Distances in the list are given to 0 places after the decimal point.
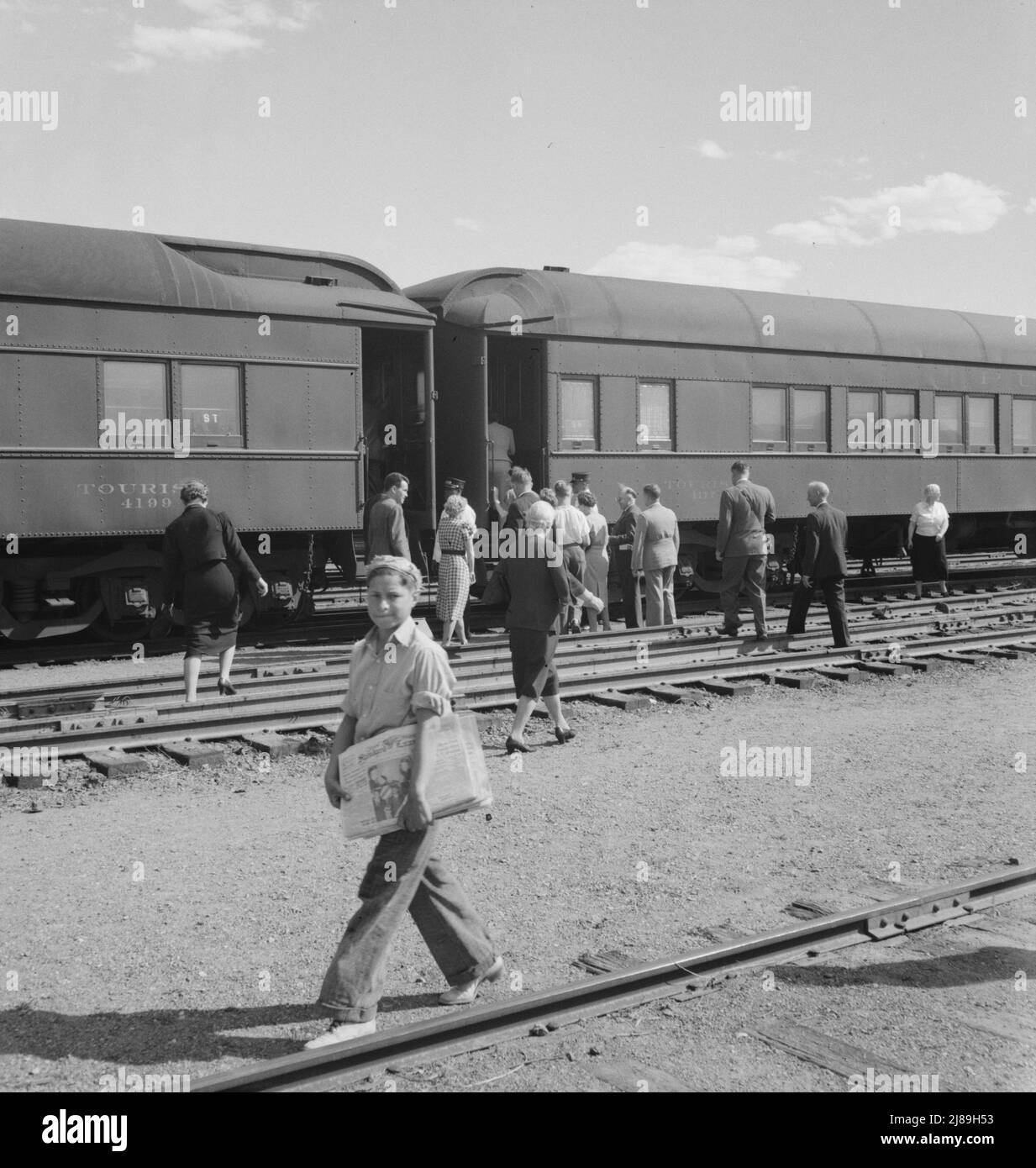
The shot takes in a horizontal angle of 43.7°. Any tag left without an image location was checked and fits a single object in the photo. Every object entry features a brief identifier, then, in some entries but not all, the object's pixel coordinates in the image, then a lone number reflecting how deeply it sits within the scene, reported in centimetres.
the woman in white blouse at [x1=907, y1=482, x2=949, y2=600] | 1631
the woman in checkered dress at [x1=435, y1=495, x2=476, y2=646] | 1270
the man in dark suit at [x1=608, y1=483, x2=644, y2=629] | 1479
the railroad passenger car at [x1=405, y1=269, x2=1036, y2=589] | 1515
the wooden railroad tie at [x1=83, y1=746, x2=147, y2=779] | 788
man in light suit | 1380
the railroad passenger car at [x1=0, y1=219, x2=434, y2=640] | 1201
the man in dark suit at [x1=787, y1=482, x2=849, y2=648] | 1234
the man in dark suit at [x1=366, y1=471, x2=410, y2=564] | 1211
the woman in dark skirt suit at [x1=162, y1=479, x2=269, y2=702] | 955
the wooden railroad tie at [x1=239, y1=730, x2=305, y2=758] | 848
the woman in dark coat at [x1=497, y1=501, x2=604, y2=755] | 857
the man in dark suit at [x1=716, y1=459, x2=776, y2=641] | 1298
